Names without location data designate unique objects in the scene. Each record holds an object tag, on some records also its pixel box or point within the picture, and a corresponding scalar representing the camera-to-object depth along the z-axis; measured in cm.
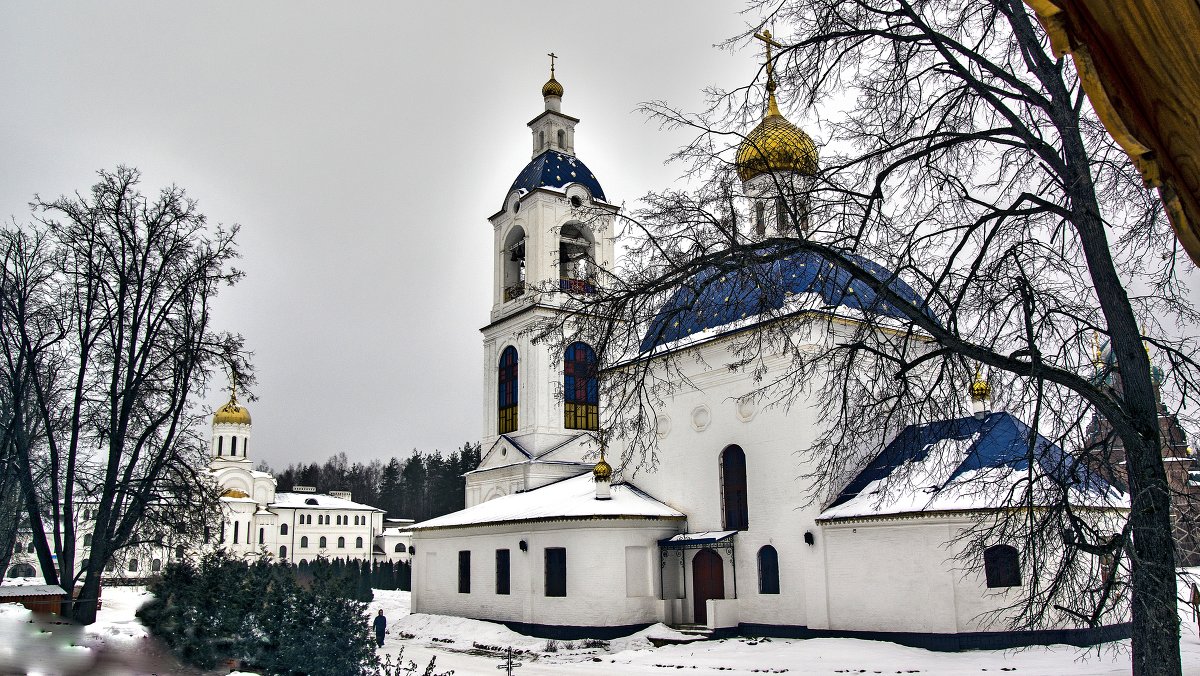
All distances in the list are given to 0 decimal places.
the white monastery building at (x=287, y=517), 7481
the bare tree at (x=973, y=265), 882
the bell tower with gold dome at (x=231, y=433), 7488
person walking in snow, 2270
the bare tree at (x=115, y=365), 1827
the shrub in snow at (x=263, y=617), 1007
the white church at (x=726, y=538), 1856
